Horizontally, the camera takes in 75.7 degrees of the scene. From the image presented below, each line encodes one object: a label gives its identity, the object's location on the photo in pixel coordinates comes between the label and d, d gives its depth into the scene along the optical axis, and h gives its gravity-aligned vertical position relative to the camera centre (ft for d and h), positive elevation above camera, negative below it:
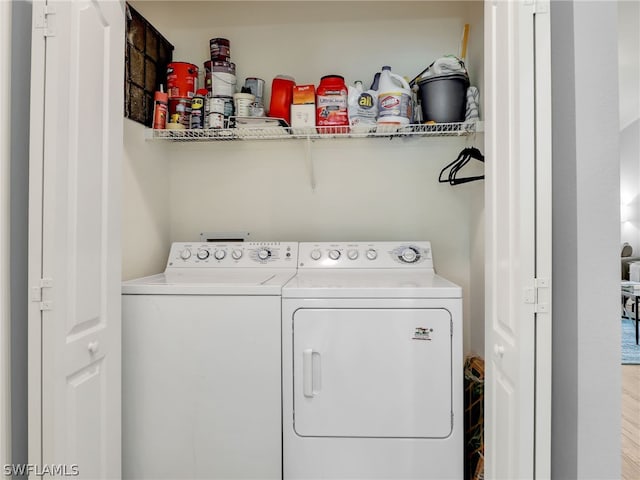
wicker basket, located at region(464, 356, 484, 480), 6.13 -2.72
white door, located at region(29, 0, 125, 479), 3.85 +0.07
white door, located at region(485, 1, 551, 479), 3.30 +0.04
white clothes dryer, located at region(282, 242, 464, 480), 5.27 -1.78
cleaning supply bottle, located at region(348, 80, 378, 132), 6.95 +2.31
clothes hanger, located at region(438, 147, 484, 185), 6.75 +1.41
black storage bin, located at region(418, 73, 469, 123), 6.73 +2.44
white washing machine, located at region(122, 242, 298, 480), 5.41 -1.82
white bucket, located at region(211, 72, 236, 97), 7.29 +2.84
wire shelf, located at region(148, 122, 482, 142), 6.91 +1.96
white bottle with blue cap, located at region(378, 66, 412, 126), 6.73 +2.34
